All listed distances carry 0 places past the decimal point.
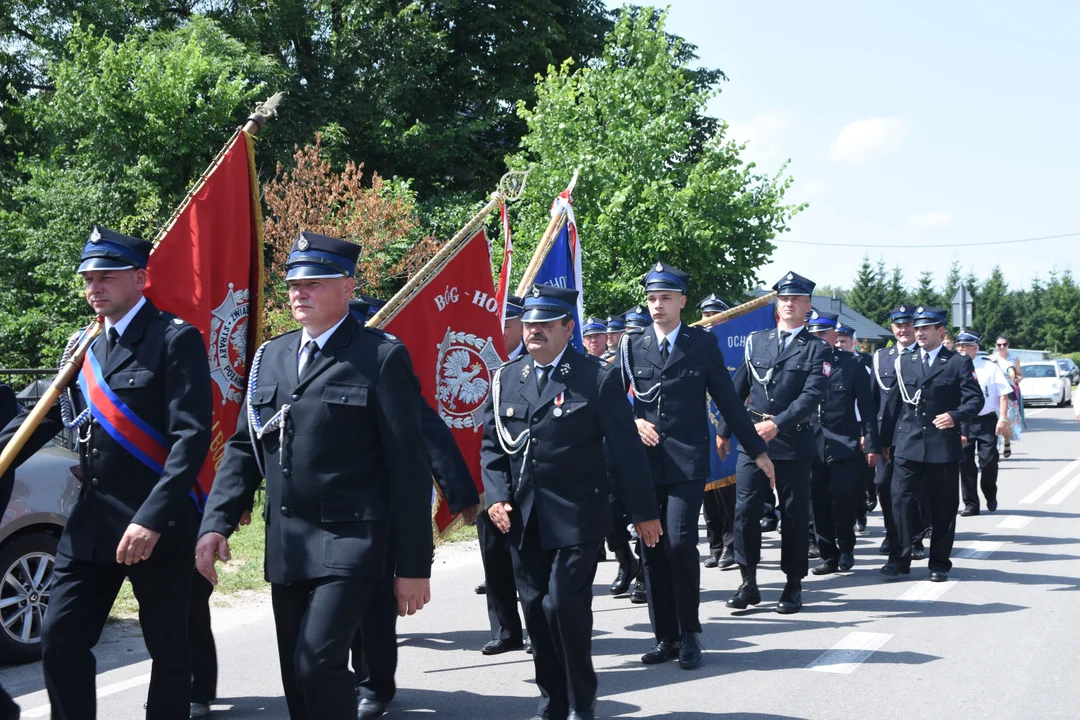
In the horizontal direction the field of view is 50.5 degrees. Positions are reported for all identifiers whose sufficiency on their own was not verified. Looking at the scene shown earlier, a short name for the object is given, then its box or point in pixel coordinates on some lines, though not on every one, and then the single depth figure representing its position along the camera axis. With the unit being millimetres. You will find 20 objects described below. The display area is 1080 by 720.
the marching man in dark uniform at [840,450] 9805
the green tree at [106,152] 20016
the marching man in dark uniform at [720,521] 10195
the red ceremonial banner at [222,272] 5625
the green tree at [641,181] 20797
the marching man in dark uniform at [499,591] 6809
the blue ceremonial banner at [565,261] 8602
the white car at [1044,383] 41656
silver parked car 6480
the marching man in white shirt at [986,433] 13527
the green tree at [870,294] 80000
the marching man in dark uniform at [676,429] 6551
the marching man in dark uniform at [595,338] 11461
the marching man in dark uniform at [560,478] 5309
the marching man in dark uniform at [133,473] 4250
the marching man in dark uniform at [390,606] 5523
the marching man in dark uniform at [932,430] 9125
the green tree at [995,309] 82812
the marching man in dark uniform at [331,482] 3947
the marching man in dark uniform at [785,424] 7941
